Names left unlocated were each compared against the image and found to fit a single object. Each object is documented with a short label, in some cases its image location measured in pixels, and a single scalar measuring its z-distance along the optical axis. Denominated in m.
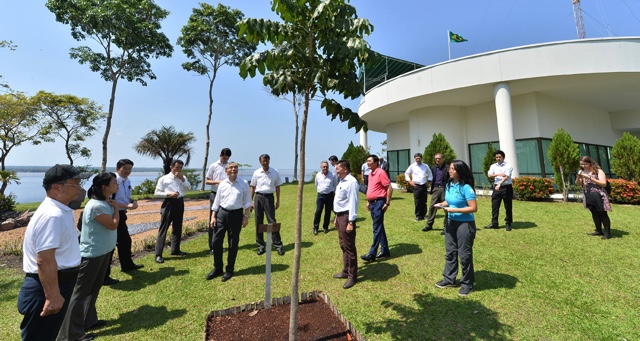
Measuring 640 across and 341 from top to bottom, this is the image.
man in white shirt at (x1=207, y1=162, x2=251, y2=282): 4.21
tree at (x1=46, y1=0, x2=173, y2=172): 14.91
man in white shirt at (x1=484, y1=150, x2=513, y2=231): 6.19
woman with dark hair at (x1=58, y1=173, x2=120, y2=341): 2.65
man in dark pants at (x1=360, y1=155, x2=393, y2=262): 4.69
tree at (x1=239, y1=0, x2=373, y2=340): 2.30
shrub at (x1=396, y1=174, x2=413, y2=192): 14.05
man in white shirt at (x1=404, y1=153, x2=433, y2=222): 6.90
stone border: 2.71
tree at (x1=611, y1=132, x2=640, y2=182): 9.88
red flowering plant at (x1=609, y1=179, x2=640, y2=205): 9.09
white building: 10.34
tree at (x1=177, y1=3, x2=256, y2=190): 19.33
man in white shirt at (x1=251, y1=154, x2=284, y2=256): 5.50
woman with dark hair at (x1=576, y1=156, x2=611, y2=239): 5.30
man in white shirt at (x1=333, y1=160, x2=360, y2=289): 3.86
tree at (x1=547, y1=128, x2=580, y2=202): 9.70
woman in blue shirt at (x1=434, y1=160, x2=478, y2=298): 3.47
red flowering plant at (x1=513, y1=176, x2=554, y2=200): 10.12
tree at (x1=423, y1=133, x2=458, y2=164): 12.34
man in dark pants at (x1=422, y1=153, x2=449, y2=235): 6.35
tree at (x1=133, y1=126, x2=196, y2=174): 21.16
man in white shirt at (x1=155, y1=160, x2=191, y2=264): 5.05
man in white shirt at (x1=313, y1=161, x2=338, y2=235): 6.60
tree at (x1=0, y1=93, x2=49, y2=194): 16.05
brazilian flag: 15.90
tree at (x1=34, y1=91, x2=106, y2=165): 18.19
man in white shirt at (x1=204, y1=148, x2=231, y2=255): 5.55
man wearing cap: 1.87
